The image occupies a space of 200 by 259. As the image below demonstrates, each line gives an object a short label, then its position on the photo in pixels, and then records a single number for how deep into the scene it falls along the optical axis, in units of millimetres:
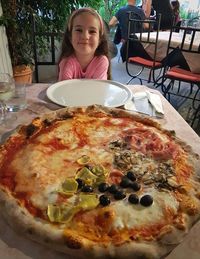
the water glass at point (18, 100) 1229
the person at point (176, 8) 4758
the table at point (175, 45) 2873
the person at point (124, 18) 3954
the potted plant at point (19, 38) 2684
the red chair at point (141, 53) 3137
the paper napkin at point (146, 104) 1245
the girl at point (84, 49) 1553
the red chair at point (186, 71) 2703
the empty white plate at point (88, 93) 1281
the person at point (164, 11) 4547
